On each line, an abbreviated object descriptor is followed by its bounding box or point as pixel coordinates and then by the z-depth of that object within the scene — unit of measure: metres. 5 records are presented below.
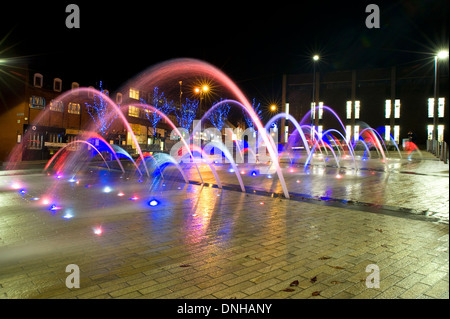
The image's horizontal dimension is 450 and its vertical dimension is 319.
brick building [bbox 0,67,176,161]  33.84
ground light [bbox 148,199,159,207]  8.70
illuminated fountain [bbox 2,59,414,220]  13.31
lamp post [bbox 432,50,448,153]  27.26
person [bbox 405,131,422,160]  48.02
